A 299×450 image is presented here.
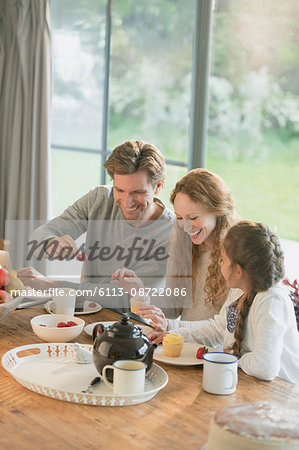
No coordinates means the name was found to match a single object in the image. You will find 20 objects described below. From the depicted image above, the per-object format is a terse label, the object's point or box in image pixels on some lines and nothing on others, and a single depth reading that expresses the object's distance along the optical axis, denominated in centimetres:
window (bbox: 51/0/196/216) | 440
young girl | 211
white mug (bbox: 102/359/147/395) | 187
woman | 266
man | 283
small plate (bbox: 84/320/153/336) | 234
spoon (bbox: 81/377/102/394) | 191
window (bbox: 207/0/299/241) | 353
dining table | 170
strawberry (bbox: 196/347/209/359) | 215
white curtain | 457
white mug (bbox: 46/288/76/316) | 247
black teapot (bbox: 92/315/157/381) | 191
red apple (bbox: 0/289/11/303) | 229
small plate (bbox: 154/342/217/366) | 211
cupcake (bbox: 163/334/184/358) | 215
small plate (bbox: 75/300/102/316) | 259
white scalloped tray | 186
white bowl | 223
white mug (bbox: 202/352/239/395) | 195
